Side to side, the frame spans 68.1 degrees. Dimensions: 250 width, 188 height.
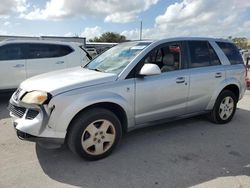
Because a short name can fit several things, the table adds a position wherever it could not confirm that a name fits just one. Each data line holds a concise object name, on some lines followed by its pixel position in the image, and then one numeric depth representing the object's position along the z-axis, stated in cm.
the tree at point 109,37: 4775
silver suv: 236
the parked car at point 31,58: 489
